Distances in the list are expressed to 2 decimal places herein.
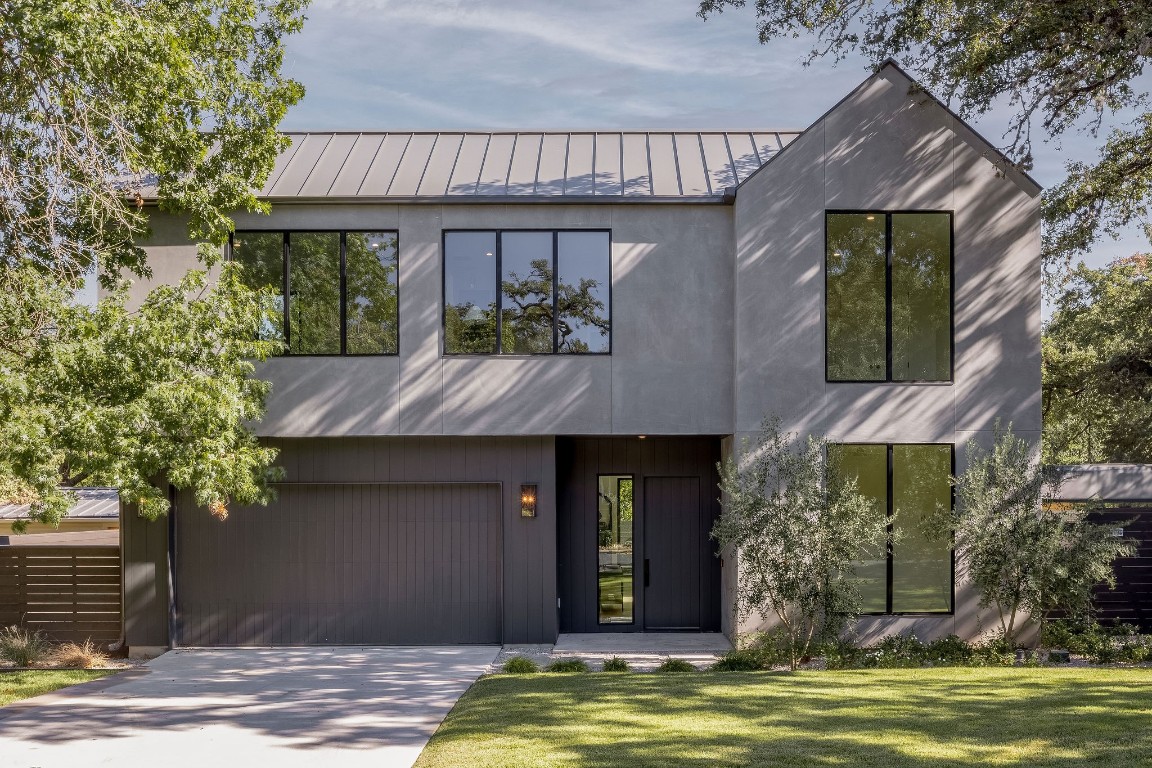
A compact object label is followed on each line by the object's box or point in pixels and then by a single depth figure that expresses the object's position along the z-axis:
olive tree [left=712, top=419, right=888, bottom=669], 11.67
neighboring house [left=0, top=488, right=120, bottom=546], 20.98
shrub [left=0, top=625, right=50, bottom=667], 12.41
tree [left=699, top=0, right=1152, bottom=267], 11.78
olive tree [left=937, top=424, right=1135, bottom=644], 11.81
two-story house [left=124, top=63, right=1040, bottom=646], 13.12
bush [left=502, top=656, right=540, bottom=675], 11.35
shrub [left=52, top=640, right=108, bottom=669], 12.72
